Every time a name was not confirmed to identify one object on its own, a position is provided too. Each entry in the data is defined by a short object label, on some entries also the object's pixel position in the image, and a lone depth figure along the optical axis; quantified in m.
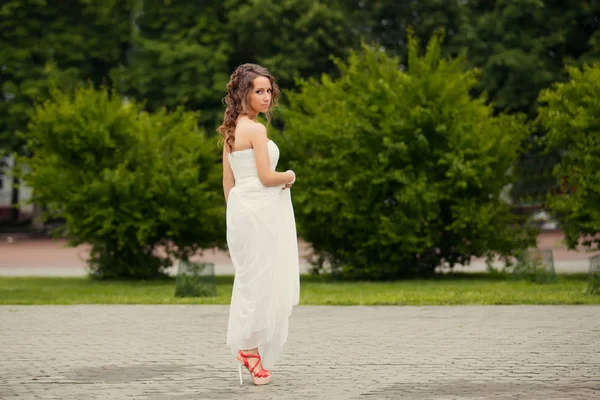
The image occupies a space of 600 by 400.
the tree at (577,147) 20.80
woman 8.33
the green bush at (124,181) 22.73
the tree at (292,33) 53.59
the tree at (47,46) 54.09
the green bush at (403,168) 21.89
